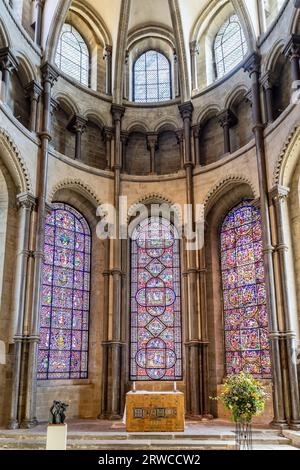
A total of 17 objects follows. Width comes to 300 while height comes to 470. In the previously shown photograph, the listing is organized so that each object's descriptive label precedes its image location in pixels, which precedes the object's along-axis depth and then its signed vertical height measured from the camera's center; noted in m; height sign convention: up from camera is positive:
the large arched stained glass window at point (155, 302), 14.58 +1.94
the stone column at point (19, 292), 11.65 +1.87
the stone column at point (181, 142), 16.14 +7.48
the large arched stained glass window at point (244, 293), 13.29 +2.02
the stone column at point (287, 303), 11.07 +1.45
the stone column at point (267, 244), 11.33 +3.06
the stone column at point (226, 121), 15.17 +7.63
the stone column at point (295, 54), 12.34 +7.88
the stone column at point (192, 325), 13.51 +1.14
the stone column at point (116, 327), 13.56 +1.12
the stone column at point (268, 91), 13.41 +7.60
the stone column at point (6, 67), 12.98 +8.02
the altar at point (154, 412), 10.93 -1.06
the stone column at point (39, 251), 11.84 +3.04
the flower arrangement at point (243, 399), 8.53 -0.61
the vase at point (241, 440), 8.90 -1.45
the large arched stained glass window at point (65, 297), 13.66 +2.00
